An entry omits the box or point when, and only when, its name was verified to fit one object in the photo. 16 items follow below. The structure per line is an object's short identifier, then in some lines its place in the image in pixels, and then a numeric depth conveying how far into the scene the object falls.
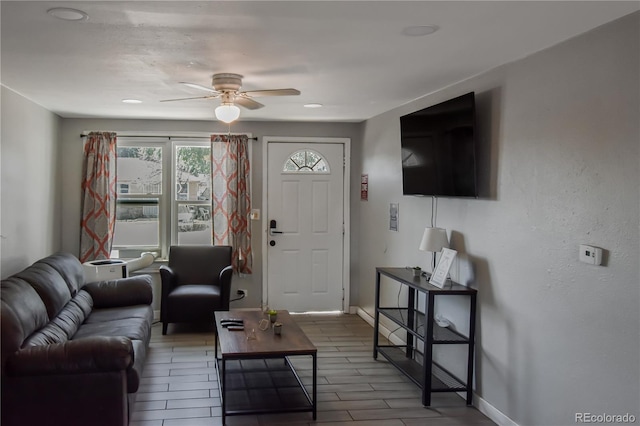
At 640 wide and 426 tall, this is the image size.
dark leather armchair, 5.52
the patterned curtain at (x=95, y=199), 5.93
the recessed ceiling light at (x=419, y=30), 2.62
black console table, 3.74
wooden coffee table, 3.49
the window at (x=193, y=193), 6.29
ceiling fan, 3.68
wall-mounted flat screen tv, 3.61
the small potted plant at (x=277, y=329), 3.85
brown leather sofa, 2.94
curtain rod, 6.13
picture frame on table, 3.85
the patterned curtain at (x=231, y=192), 6.21
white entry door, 6.45
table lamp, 4.11
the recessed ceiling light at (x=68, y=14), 2.40
